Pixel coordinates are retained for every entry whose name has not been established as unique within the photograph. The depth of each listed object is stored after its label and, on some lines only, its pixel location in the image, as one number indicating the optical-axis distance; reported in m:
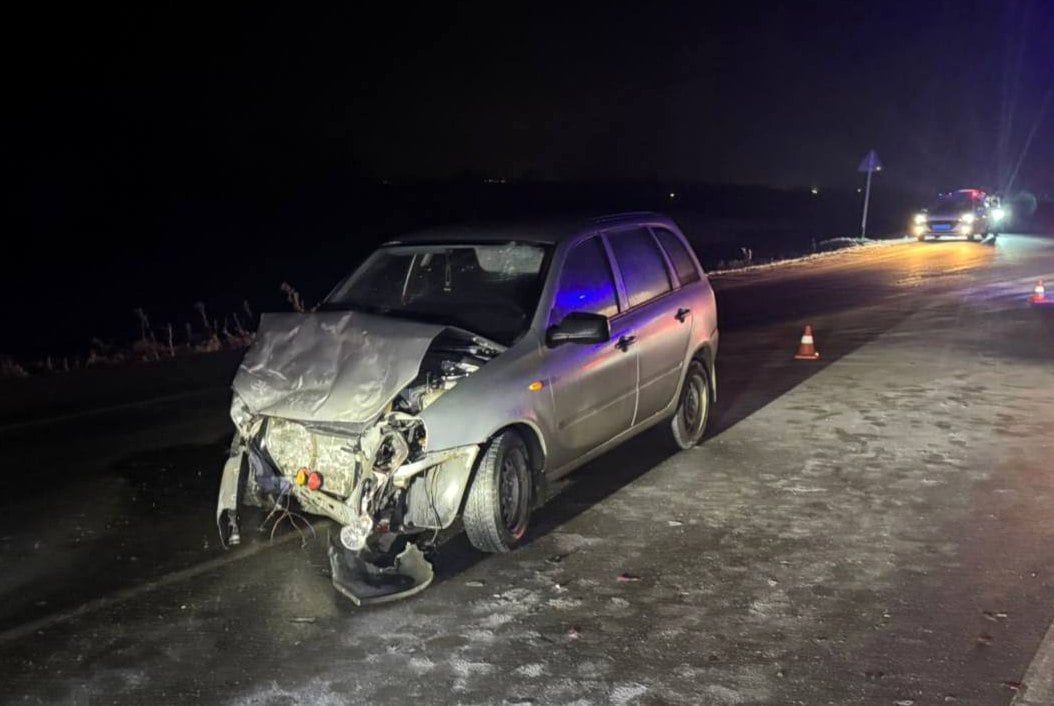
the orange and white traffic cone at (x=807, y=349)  11.21
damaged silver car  4.87
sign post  31.05
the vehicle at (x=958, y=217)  32.78
